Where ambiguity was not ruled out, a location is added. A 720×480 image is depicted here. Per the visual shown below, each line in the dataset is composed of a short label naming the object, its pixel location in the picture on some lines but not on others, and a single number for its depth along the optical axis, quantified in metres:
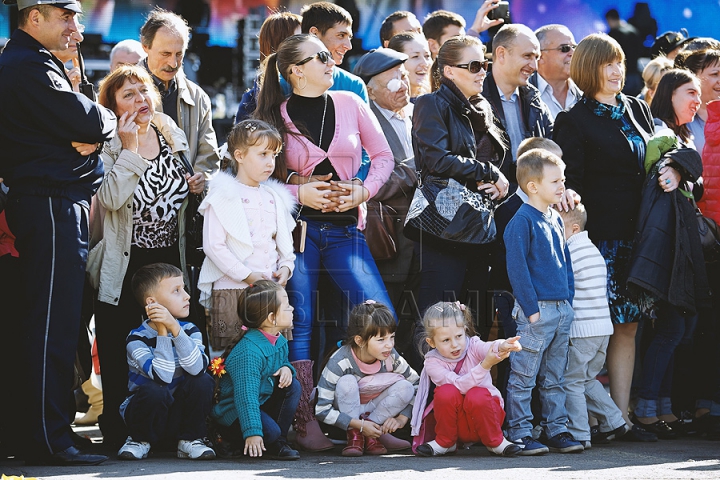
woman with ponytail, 12.37
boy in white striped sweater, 12.58
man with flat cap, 14.17
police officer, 10.67
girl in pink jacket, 11.53
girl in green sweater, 11.40
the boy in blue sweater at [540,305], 12.01
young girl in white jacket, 11.92
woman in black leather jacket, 12.65
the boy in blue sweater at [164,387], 11.17
